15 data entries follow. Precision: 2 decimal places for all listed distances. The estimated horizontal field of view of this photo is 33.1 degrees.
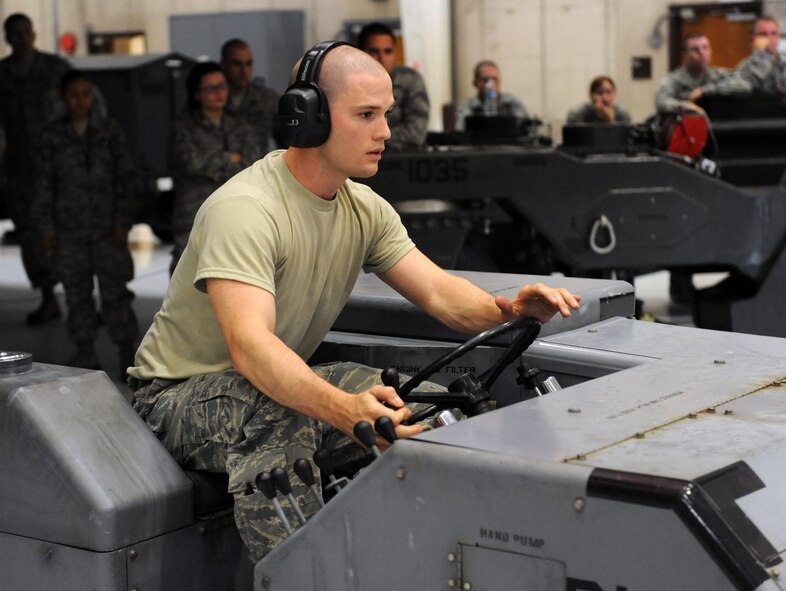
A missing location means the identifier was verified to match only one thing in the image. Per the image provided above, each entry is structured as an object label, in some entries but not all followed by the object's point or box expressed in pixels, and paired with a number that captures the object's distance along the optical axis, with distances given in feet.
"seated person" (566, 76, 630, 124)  35.12
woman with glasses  24.32
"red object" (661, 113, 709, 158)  24.03
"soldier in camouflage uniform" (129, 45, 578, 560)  8.68
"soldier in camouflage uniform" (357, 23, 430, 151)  22.82
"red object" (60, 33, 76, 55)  52.65
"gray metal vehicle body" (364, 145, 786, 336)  21.88
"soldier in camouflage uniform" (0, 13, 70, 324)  29.07
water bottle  30.27
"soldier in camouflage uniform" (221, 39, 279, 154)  26.50
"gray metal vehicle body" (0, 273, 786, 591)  6.53
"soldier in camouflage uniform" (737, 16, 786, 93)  32.24
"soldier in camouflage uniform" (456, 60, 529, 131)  35.40
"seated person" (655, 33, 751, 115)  31.96
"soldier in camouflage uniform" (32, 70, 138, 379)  24.29
